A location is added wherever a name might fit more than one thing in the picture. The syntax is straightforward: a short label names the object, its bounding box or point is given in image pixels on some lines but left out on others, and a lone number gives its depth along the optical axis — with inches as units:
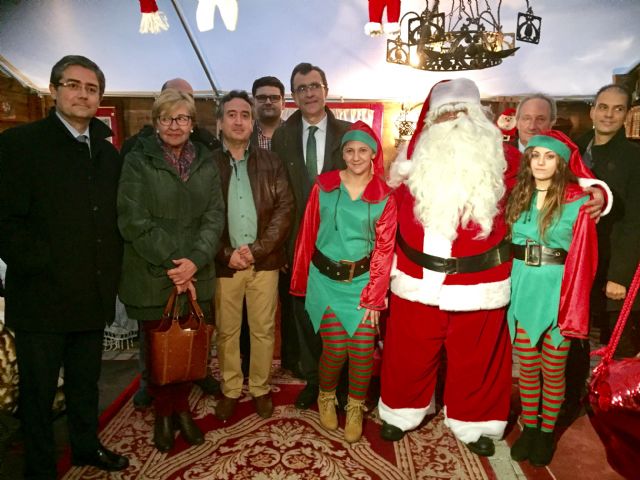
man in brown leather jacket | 110.0
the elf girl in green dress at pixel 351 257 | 102.3
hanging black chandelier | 155.9
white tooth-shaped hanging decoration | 163.7
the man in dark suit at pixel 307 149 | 125.6
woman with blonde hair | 91.6
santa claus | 95.1
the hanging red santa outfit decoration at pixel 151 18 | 165.9
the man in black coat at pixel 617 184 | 113.3
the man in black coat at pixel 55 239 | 78.4
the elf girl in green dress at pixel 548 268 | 90.0
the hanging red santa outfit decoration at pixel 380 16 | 167.3
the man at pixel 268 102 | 144.0
